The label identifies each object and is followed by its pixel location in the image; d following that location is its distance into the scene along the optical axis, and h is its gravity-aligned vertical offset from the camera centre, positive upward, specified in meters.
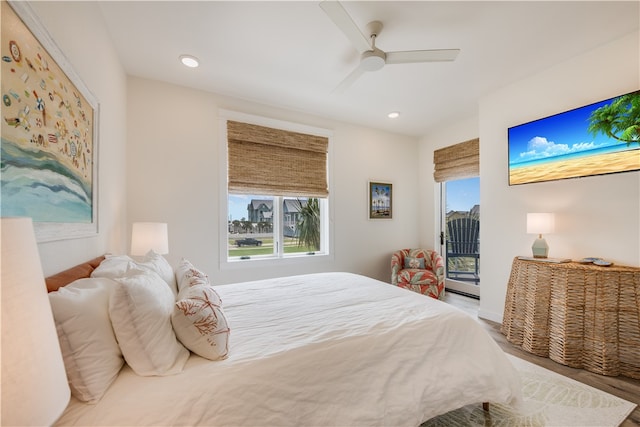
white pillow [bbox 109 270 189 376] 1.01 -0.45
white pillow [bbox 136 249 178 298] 1.60 -0.33
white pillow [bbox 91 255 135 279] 1.35 -0.29
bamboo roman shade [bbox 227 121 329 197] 3.36 +0.73
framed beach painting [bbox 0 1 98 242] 0.97 +0.36
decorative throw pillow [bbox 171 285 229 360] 1.15 -0.50
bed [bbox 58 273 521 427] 0.97 -0.69
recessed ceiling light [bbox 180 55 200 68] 2.53 +1.50
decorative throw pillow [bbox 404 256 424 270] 4.18 -0.75
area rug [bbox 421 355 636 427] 1.65 -1.28
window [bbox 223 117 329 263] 3.38 +0.29
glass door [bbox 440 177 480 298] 4.36 -0.30
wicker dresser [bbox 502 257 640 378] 2.11 -0.87
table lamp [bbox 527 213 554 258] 2.66 -0.12
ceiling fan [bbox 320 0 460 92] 1.85 +1.27
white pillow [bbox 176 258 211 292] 1.52 -0.38
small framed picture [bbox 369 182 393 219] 4.39 +0.25
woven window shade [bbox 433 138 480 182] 3.95 +0.86
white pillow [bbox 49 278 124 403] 0.88 -0.44
